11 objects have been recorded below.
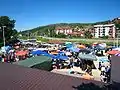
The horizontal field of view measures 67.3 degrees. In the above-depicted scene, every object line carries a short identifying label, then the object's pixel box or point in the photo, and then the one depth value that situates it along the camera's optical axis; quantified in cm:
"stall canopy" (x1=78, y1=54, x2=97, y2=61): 1086
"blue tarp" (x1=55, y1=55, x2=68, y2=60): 1122
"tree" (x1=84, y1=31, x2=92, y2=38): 5672
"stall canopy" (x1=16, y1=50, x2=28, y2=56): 1277
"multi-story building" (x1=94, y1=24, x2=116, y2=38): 6559
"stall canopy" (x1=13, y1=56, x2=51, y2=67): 865
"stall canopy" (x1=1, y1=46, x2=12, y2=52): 1548
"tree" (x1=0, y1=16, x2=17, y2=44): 2846
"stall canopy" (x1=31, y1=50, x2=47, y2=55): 1237
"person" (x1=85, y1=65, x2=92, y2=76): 947
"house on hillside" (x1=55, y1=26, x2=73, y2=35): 8034
